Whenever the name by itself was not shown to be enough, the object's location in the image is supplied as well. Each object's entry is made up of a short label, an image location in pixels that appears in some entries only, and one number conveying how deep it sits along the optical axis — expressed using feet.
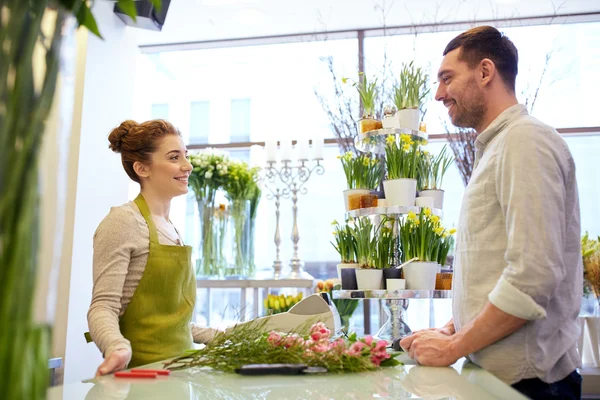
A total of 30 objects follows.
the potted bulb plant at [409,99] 7.67
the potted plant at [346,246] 7.48
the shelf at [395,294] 6.75
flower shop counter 2.70
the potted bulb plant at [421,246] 6.85
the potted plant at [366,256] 6.98
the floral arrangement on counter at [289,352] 3.40
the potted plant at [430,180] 7.72
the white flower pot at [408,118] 7.66
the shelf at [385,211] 7.16
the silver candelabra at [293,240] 13.10
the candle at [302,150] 13.51
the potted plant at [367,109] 7.82
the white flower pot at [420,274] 6.83
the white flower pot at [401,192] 7.25
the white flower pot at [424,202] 7.52
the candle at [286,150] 13.48
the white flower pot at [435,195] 7.72
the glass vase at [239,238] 13.10
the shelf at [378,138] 7.54
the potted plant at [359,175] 7.80
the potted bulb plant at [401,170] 7.27
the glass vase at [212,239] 13.11
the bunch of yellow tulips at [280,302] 11.49
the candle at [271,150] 13.39
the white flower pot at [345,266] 7.29
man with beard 3.64
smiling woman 5.02
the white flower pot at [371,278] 6.96
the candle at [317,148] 13.21
